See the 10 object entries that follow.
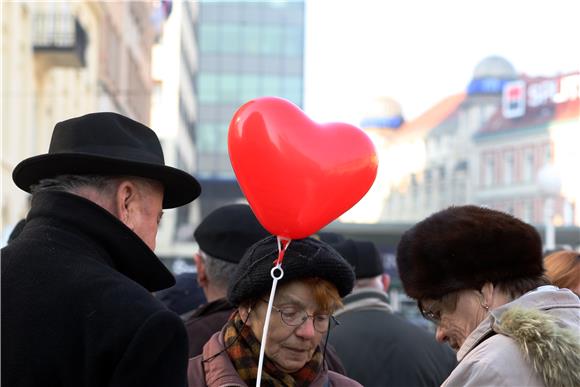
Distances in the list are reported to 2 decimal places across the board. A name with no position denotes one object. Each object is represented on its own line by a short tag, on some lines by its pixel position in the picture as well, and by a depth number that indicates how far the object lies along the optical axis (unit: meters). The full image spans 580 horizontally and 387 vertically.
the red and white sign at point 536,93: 74.62
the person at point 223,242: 4.80
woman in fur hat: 3.06
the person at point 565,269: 4.64
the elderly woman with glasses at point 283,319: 3.77
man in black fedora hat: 2.72
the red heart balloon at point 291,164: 3.73
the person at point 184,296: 6.04
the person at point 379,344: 4.91
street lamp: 14.83
